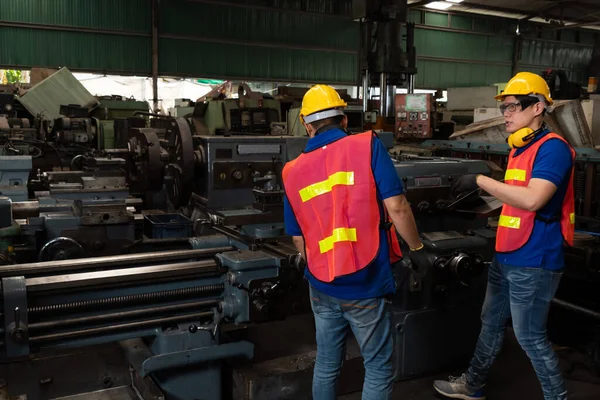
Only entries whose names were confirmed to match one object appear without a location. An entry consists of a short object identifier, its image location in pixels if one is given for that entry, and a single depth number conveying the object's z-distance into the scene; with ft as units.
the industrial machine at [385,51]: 20.53
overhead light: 30.42
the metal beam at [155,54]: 24.67
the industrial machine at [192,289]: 4.98
